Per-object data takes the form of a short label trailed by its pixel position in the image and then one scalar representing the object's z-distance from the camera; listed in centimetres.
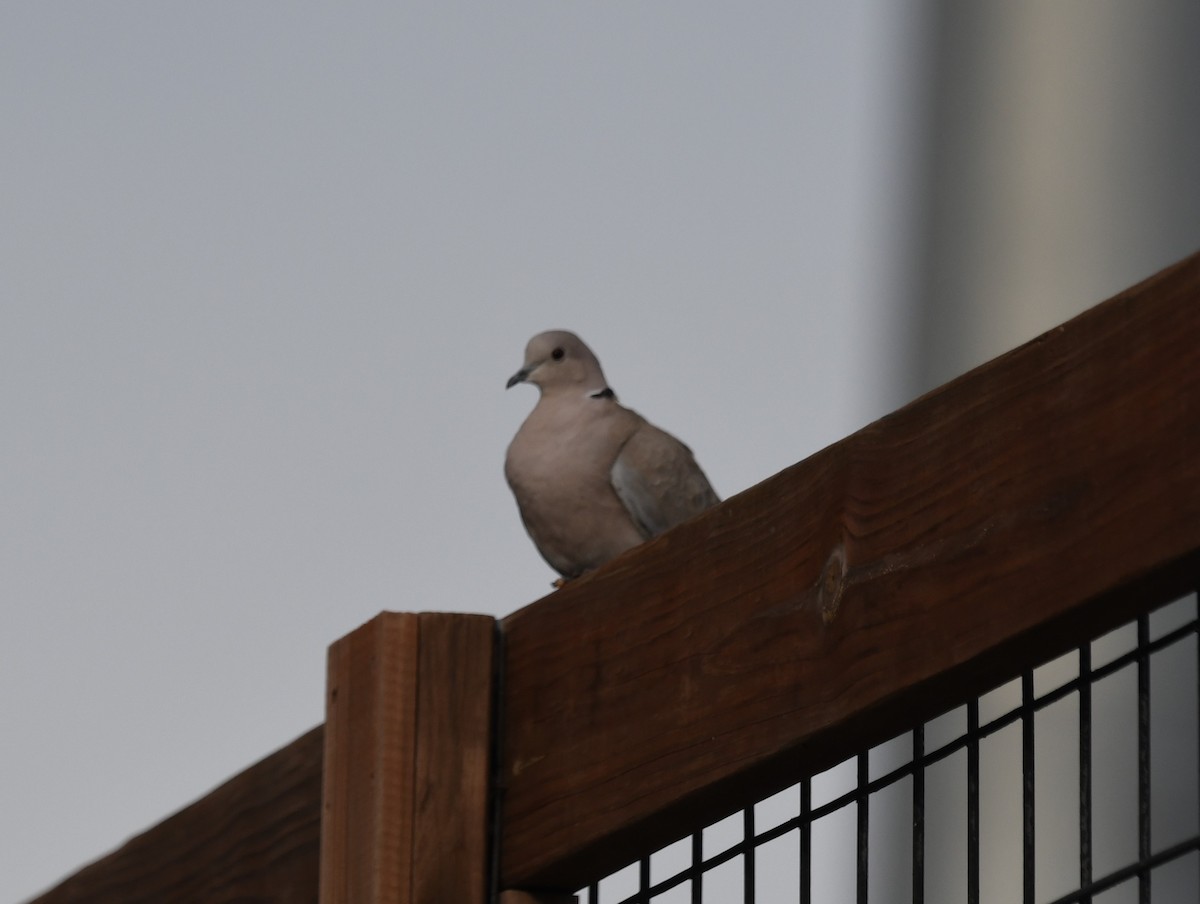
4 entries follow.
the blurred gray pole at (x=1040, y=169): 1506
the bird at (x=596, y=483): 834
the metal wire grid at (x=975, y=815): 733
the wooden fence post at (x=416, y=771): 756
